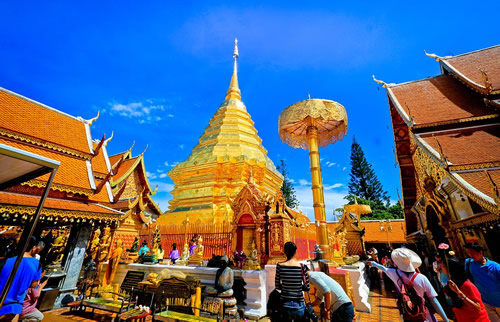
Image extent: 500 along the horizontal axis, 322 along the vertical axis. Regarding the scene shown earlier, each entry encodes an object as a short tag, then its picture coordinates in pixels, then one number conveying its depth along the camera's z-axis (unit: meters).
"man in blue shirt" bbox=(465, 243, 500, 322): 2.57
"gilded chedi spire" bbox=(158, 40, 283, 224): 10.93
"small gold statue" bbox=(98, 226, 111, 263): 6.94
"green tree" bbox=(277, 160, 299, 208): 31.86
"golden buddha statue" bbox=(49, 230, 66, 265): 7.22
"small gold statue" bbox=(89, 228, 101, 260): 7.33
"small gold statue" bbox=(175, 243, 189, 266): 6.67
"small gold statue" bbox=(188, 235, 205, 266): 6.01
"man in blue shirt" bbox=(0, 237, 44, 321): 2.34
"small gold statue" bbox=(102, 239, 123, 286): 6.56
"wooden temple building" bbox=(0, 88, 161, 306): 5.36
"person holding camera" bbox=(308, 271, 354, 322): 2.33
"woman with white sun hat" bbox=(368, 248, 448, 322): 2.08
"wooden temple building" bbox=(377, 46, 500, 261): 4.47
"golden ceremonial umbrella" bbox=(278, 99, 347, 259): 6.52
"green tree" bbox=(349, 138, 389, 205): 32.16
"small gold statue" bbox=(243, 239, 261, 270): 5.12
